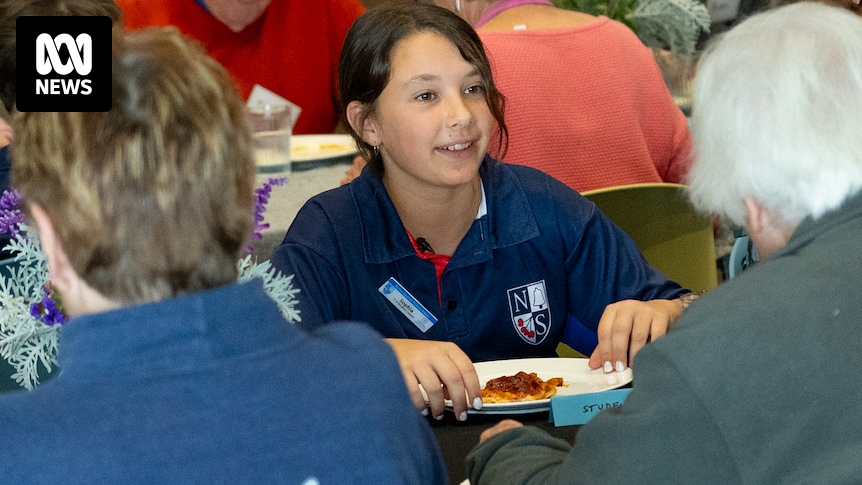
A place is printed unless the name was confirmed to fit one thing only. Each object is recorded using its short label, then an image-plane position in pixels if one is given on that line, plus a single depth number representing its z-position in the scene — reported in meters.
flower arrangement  1.94
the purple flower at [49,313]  1.95
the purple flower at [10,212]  1.95
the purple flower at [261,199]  2.02
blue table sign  2.05
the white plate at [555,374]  2.07
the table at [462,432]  2.01
